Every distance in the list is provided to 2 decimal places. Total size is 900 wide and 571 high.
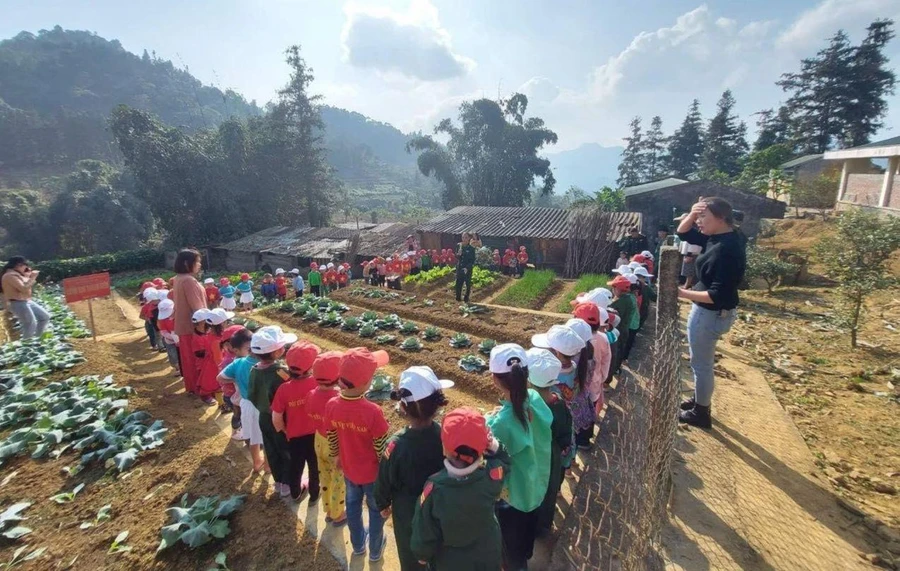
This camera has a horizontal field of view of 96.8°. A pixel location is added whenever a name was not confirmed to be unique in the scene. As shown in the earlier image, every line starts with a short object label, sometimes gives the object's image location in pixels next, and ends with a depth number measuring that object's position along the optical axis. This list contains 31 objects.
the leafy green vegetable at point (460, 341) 8.27
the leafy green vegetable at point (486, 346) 7.78
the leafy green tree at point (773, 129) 37.97
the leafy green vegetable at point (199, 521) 3.29
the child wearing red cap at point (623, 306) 6.06
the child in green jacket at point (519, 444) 2.85
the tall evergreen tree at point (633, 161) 55.31
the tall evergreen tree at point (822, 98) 32.12
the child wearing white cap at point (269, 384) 3.75
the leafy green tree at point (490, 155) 39.91
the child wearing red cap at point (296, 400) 3.52
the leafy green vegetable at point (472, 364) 7.18
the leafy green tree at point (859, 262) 7.66
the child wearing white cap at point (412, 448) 2.62
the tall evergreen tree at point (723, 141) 41.38
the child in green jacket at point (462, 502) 2.23
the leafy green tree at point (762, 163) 27.38
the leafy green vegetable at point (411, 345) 8.23
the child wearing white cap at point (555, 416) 3.08
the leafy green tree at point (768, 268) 12.30
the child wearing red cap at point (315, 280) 15.53
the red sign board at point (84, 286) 8.79
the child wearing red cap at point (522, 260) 17.39
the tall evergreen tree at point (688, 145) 47.72
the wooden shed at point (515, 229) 18.97
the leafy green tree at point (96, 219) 31.97
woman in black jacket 4.08
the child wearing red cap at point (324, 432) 3.32
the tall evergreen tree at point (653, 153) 53.12
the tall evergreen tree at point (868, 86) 30.44
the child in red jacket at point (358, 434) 2.99
